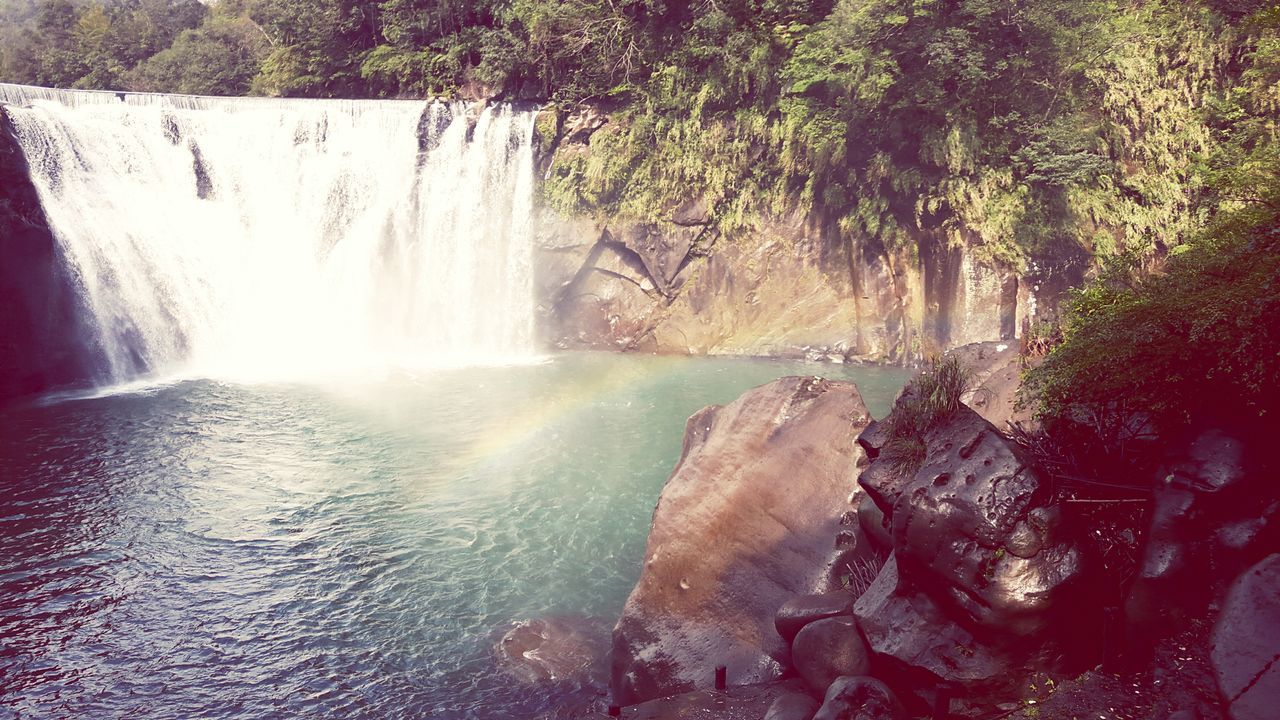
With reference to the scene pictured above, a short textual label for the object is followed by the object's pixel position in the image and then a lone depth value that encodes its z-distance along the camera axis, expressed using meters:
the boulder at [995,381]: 10.65
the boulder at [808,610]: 8.16
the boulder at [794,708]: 7.11
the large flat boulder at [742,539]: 9.11
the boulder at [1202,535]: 6.22
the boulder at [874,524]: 8.70
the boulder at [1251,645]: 5.10
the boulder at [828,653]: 7.47
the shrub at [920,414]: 8.23
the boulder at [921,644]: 6.70
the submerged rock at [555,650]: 9.94
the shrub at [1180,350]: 6.52
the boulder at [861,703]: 6.65
